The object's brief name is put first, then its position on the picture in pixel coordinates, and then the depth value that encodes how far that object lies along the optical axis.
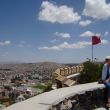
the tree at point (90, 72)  6.64
